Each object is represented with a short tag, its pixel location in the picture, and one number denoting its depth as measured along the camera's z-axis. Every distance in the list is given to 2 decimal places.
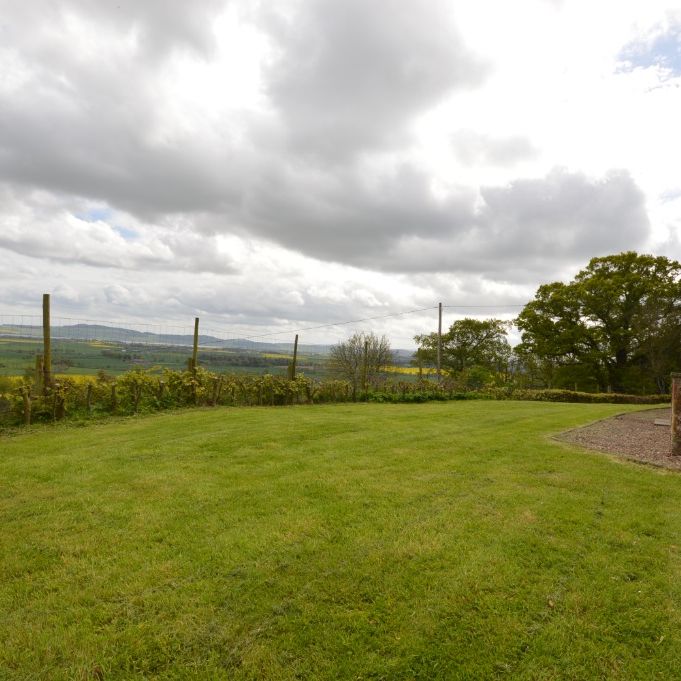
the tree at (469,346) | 36.31
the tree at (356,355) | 28.44
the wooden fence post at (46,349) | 9.48
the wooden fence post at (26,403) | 8.70
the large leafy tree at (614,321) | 24.89
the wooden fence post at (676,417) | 6.91
